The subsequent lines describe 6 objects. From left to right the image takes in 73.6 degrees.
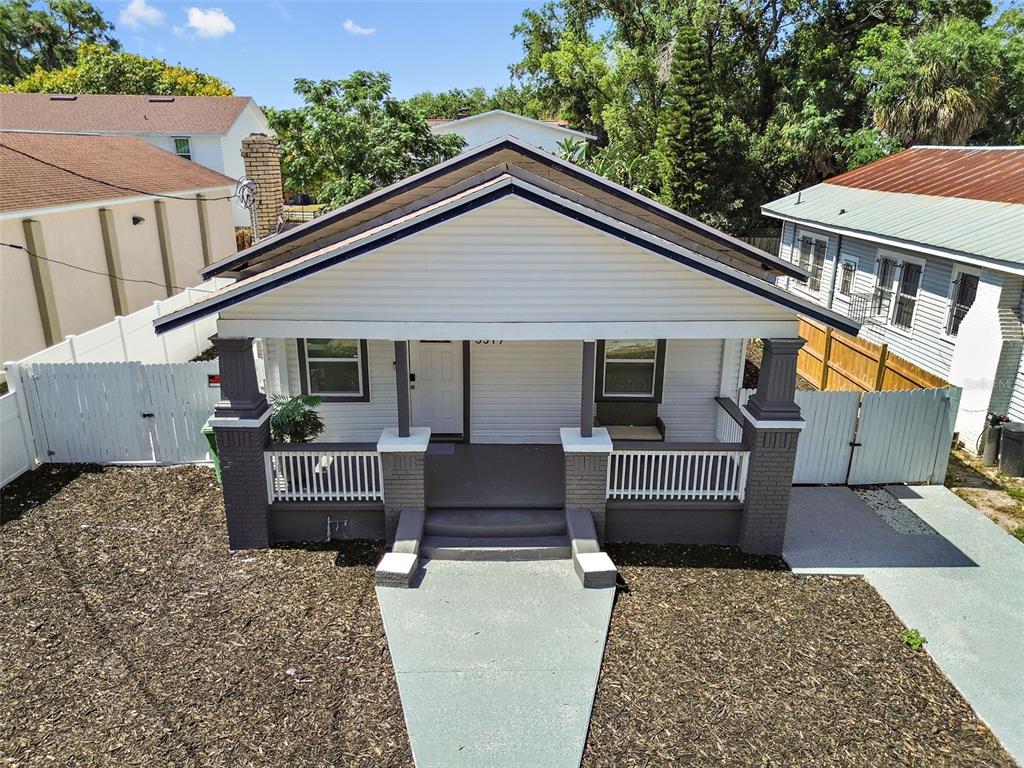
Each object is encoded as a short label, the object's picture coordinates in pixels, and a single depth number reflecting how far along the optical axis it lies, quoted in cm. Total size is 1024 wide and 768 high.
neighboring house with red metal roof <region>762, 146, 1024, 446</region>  1196
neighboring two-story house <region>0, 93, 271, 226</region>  3297
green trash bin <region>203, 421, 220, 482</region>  959
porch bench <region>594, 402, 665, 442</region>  1059
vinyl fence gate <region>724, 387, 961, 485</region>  1014
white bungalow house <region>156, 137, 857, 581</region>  768
